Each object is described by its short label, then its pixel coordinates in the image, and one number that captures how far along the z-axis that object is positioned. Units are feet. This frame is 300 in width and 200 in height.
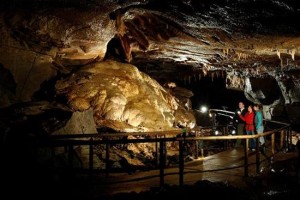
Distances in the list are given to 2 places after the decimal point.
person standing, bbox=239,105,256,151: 31.58
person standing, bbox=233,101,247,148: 34.01
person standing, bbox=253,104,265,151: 30.78
